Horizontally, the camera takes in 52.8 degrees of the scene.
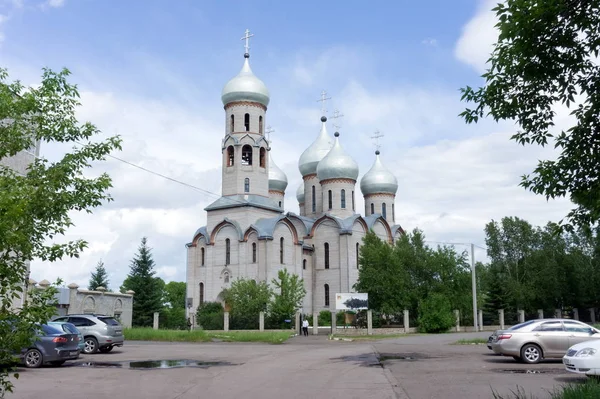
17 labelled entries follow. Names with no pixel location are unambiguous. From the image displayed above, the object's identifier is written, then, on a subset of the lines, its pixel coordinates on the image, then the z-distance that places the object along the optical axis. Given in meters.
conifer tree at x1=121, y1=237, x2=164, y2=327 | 47.12
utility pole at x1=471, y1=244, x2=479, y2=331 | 39.41
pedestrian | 37.37
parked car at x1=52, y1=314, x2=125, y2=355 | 21.64
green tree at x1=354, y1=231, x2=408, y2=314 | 41.81
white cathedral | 47.19
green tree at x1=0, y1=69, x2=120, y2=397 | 5.90
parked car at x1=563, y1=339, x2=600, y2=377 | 11.94
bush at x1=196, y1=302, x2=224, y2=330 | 41.38
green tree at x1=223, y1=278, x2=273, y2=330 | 40.44
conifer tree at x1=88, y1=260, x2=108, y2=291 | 55.90
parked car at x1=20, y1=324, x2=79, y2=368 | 16.39
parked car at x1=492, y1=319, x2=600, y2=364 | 16.66
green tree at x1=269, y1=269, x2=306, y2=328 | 41.97
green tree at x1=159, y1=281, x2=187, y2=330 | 44.50
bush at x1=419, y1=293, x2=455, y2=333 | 39.59
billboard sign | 40.19
